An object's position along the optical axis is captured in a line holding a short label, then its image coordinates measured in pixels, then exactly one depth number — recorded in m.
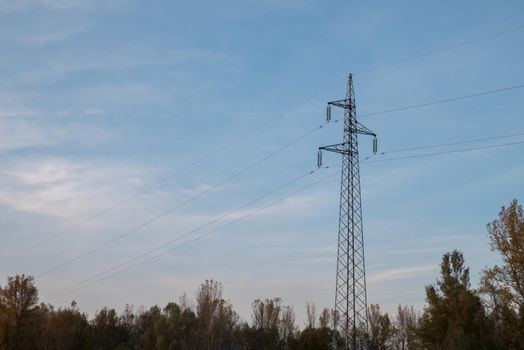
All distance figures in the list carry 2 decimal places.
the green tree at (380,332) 87.00
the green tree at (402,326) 94.79
